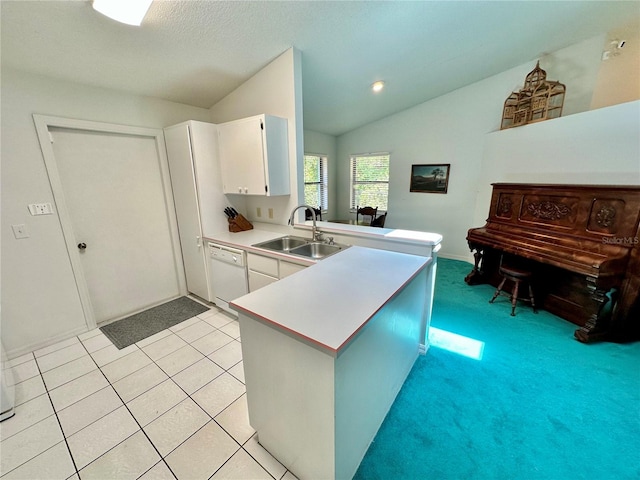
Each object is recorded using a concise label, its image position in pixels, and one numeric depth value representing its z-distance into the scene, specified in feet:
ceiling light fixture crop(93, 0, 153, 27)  4.91
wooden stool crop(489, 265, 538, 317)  8.89
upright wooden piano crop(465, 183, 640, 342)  6.84
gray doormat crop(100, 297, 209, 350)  8.21
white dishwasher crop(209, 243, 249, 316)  8.35
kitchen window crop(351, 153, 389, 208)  17.19
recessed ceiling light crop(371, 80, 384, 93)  10.82
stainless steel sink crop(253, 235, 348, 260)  7.86
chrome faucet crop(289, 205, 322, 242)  8.09
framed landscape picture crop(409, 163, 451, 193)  14.47
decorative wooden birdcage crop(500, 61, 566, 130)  9.68
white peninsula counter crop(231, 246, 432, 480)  3.39
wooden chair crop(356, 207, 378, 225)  16.47
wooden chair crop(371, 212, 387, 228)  15.09
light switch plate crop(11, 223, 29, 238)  6.89
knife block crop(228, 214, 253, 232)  9.95
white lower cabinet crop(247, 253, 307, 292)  7.02
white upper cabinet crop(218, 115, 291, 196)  8.02
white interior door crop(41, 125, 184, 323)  7.96
